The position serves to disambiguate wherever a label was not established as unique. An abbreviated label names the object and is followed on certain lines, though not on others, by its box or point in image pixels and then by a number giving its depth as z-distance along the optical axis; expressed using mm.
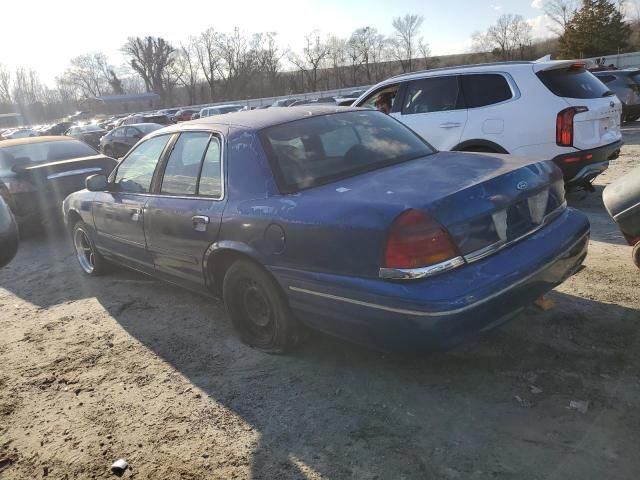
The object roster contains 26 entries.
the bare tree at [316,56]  66500
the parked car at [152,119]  32875
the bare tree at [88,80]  105750
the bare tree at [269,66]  68250
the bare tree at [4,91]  109688
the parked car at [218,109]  27238
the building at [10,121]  61656
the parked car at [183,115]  37031
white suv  5734
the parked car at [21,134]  33347
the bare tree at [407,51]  67750
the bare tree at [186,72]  79306
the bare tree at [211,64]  74875
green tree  44656
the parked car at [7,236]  3377
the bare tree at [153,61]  85688
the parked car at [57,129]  36500
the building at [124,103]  79438
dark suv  15195
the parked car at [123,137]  19556
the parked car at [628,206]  3279
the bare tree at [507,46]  57675
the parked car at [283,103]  31784
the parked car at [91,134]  26266
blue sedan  2633
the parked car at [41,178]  7734
